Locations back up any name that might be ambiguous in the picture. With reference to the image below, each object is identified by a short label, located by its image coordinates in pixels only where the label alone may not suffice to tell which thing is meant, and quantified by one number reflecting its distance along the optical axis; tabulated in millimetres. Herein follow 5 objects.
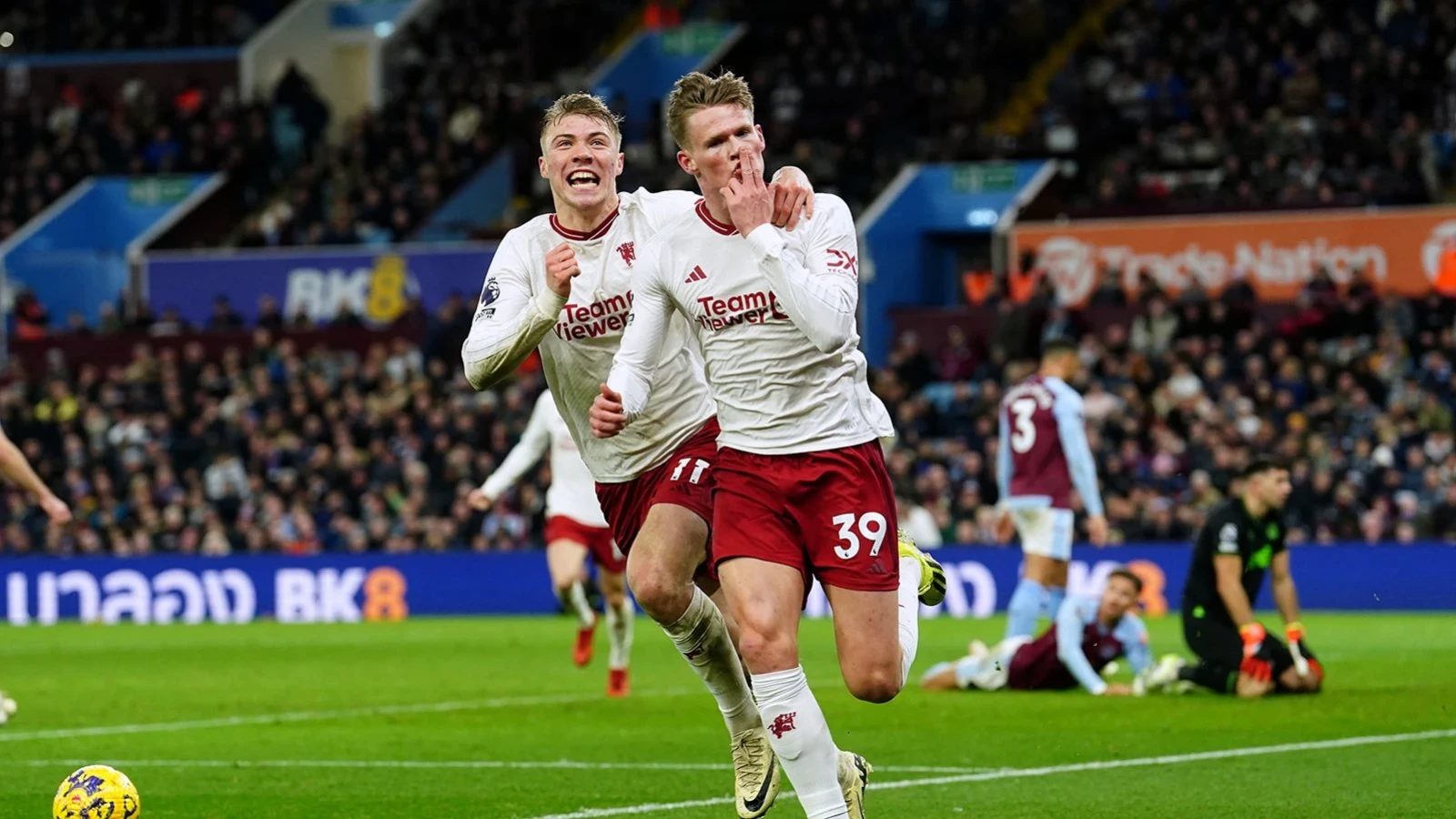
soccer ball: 7891
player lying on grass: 14477
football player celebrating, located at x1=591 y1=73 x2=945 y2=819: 6988
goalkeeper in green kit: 13836
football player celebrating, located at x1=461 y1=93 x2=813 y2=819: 7980
